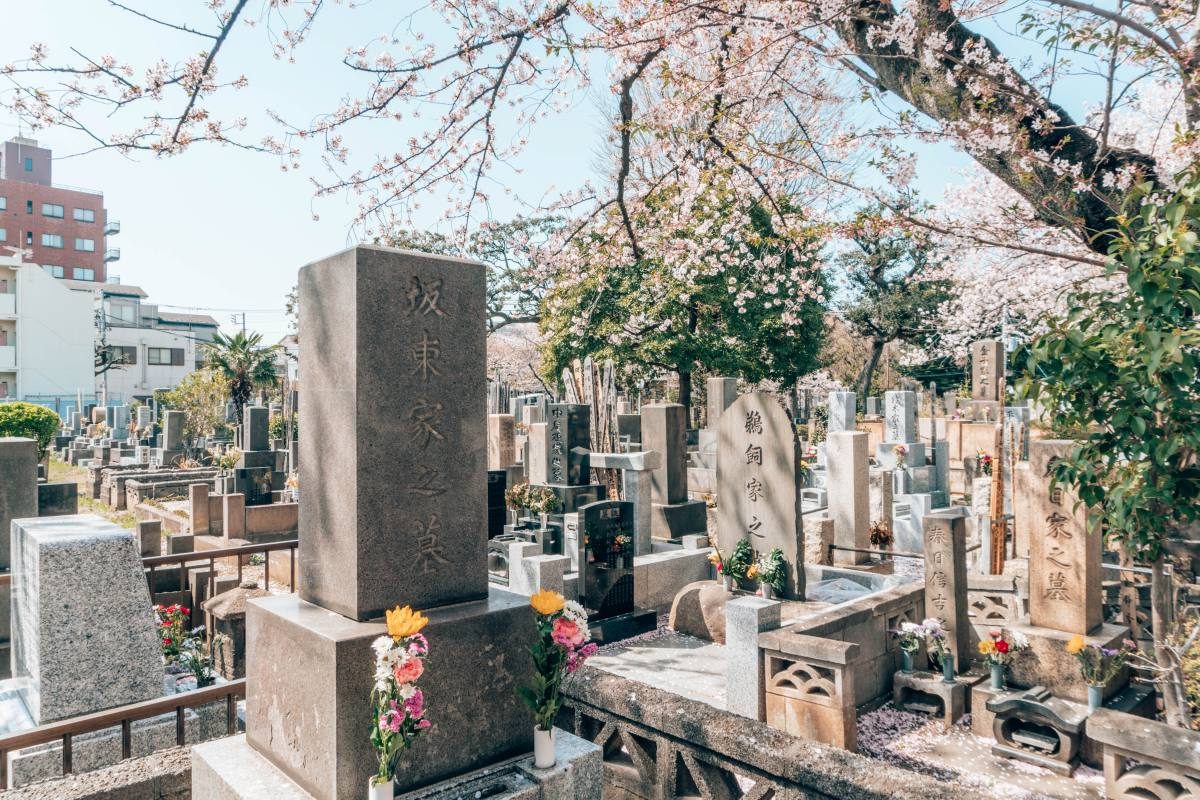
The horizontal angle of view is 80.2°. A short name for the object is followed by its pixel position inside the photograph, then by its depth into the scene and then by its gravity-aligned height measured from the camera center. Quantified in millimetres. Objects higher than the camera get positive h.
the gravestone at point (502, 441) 17734 -611
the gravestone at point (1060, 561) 6230 -1366
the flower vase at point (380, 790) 2396 -1252
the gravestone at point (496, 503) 12133 -1478
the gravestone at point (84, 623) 4344 -1252
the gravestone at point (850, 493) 10727 -1264
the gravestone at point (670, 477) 12828 -1178
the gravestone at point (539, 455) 13500 -746
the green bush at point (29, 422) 17672 +85
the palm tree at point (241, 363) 29172 +2437
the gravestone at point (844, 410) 18266 +20
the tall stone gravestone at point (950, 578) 6824 -1648
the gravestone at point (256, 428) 18250 -188
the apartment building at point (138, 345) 50781 +5734
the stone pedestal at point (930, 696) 6395 -2651
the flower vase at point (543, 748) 2863 -1341
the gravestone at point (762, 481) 8320 -838
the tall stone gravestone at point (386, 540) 2643 -493
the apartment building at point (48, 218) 51000 +15370
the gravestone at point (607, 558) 9047 -1847
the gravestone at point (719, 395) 18969 +485
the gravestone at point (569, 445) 13039 -543
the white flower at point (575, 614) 2963 -843
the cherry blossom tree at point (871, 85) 3949 +2006
